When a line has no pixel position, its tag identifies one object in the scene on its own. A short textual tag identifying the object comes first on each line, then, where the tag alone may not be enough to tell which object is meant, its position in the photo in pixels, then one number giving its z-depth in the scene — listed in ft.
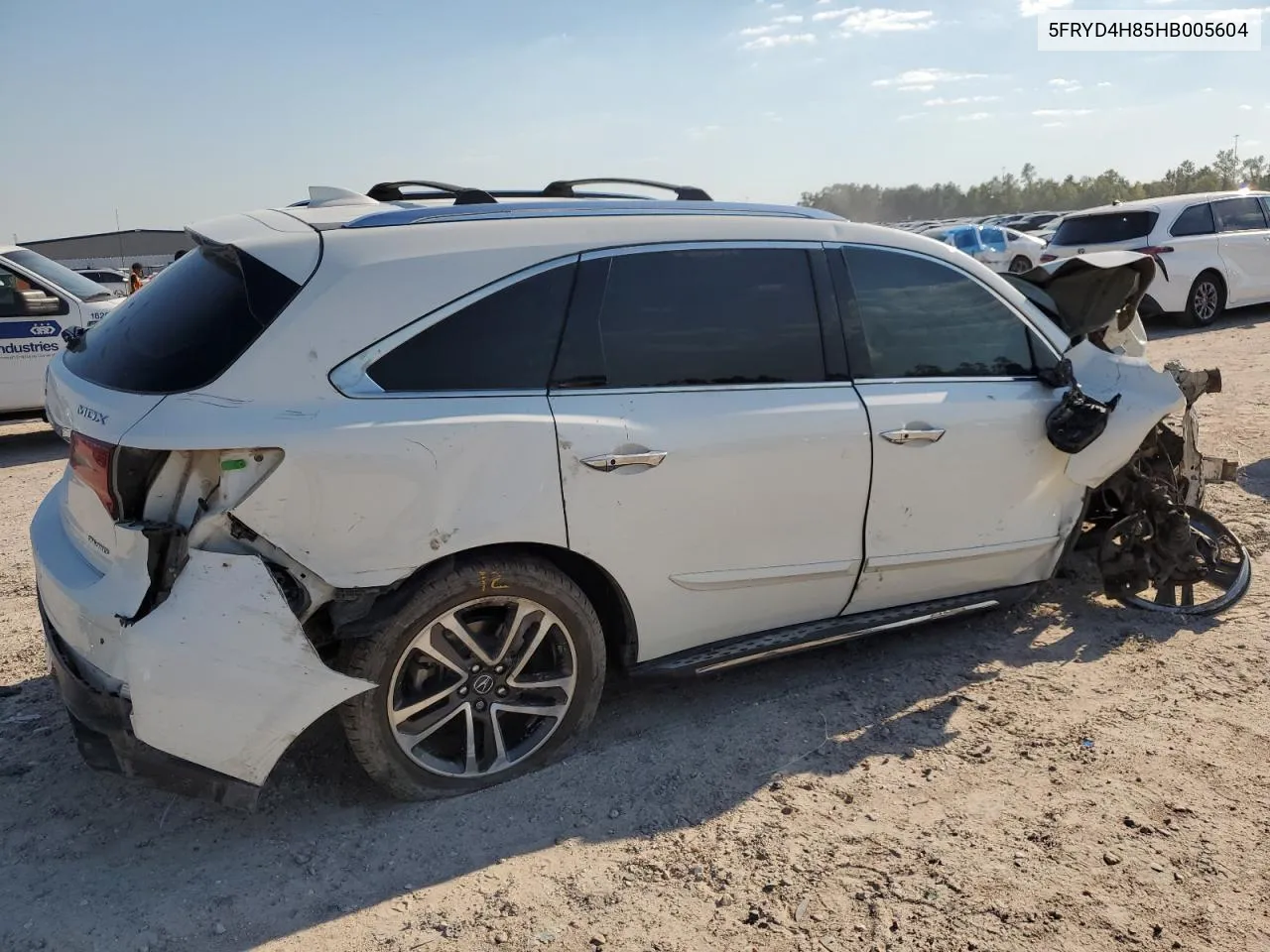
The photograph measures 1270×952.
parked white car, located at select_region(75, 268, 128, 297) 89.18
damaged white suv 9.04
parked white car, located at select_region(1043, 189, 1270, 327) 41.68
